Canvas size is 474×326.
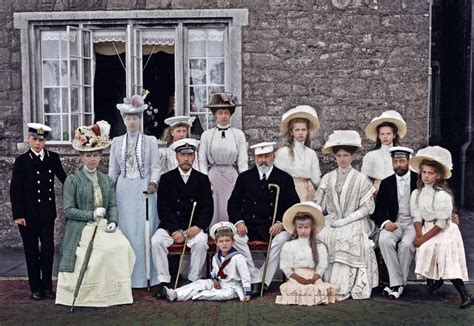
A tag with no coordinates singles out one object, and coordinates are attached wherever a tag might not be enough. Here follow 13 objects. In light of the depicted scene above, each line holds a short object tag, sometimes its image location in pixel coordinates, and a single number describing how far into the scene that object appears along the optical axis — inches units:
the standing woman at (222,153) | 309.1
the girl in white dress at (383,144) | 303.4
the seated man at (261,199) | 287.1
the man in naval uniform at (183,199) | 285.6
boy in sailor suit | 271.8
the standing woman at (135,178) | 292.2
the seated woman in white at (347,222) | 276.5
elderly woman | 267.7
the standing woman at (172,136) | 311.7
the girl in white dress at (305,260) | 267.9
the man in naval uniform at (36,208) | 277.6
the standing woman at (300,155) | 303.0
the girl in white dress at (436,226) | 266.1
